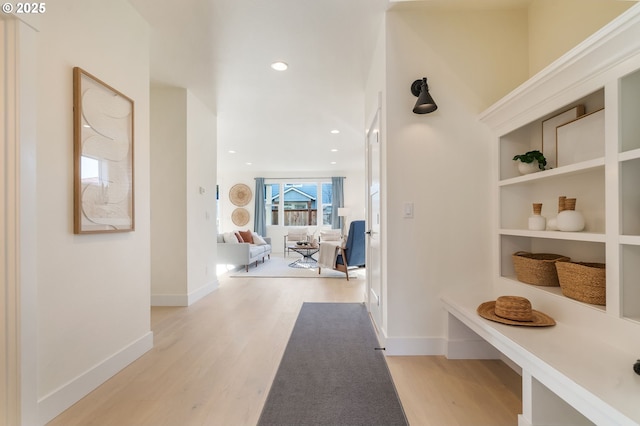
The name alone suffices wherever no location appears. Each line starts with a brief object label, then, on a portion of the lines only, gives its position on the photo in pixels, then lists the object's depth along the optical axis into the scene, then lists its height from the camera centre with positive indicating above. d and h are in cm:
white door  260 -17
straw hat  161 -58
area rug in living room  548 -118
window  947 +31
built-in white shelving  113 -7
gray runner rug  154 -107
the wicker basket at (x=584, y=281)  145 -36
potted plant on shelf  191 +33
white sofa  592 -81
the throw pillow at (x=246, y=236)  686 -55
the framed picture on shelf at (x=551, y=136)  182 +51
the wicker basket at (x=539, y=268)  185 -36
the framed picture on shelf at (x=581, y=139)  156 +42
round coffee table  664 -111
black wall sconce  210 +81
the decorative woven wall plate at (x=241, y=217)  940 -14
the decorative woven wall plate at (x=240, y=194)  941 +60
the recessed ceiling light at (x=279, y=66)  290 +147
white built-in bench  97 -61
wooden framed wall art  171 +36
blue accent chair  513 -61
